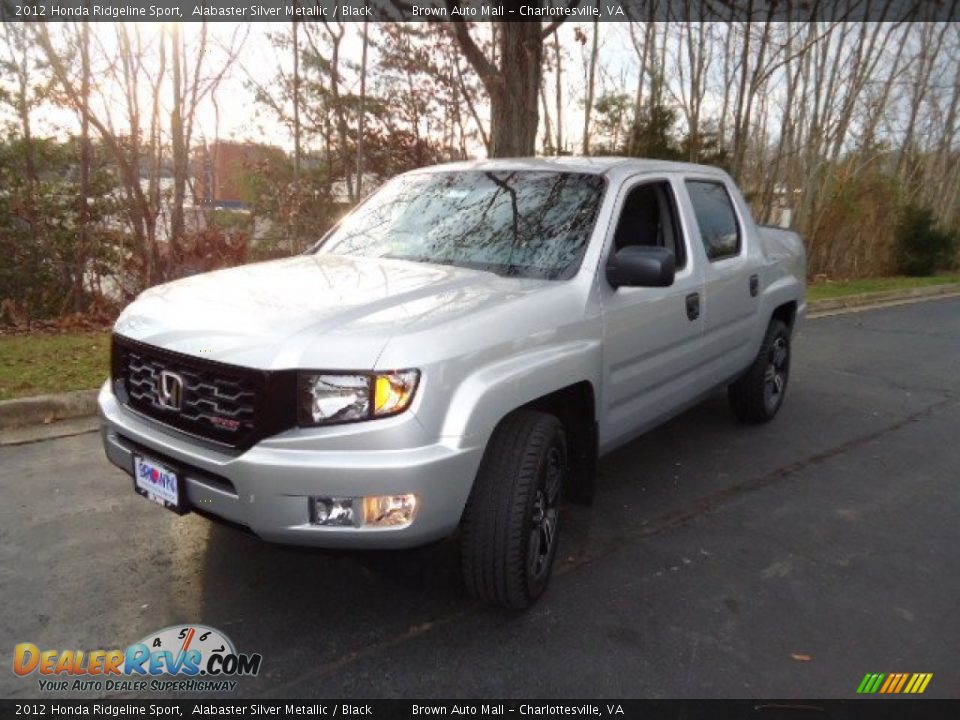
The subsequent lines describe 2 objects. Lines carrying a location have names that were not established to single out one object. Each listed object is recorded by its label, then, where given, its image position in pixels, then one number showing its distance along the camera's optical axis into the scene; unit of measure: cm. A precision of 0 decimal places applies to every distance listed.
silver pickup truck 234
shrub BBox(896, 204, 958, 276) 2038
